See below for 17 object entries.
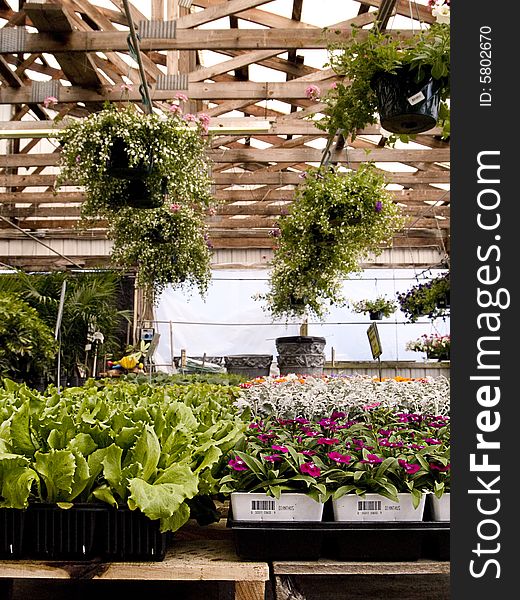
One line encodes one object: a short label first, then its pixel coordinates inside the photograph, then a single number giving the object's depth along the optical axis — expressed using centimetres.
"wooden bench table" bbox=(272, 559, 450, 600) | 139
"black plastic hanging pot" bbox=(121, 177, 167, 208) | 425
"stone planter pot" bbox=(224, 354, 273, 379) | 712
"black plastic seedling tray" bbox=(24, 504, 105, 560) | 137
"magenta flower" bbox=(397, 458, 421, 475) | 147
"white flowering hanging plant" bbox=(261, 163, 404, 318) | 505
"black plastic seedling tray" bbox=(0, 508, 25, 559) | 137
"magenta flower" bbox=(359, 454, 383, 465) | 150
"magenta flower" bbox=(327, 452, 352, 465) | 151
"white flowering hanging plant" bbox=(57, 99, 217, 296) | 399
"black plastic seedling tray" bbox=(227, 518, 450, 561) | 141
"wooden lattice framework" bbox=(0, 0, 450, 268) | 450
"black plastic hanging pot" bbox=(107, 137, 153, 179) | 397
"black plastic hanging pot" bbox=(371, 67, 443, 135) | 252
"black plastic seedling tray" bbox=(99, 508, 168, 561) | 136
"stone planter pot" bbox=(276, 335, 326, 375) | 651
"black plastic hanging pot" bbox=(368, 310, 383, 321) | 986
